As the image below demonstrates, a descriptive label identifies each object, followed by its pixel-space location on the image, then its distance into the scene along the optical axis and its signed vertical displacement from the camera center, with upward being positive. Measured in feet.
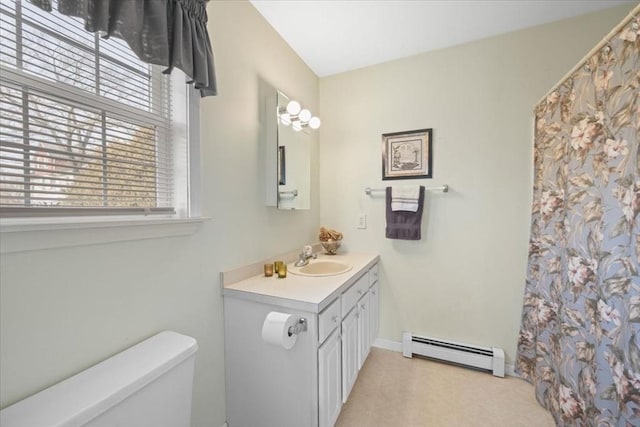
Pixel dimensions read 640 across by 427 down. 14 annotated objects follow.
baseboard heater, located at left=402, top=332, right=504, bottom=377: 6.06 -3.60
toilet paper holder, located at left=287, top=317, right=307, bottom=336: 3.67 -1.72
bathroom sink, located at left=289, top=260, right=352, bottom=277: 5.83 -1.42
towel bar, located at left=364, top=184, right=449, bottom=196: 6.43 +0.51
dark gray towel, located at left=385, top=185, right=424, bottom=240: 6.56 -0.39
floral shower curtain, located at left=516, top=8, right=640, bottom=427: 3.13 -0.49
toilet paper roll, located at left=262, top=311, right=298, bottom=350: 3.42 -1.65
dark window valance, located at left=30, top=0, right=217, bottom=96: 2.51 +1.98
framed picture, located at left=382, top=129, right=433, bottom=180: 6.67 +1.43
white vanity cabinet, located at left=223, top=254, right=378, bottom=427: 3.76 -2.36
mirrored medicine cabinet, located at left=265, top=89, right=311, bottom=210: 5.40 +1.08
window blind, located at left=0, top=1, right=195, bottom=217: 2.36 +0.92
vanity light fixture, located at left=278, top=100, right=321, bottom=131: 5.69 +2.13
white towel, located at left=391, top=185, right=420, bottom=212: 6.54 +0.26
